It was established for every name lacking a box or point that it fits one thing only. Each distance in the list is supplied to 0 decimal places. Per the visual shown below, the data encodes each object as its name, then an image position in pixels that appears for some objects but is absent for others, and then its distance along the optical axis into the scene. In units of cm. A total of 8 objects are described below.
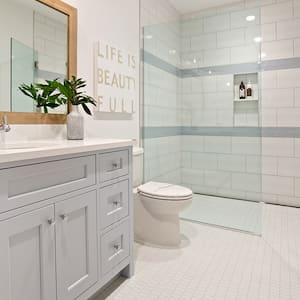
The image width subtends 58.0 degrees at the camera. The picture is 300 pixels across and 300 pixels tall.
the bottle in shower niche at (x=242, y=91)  333
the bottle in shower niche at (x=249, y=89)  332
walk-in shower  312
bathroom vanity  100
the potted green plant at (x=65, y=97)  170
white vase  172
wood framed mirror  154
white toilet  215
